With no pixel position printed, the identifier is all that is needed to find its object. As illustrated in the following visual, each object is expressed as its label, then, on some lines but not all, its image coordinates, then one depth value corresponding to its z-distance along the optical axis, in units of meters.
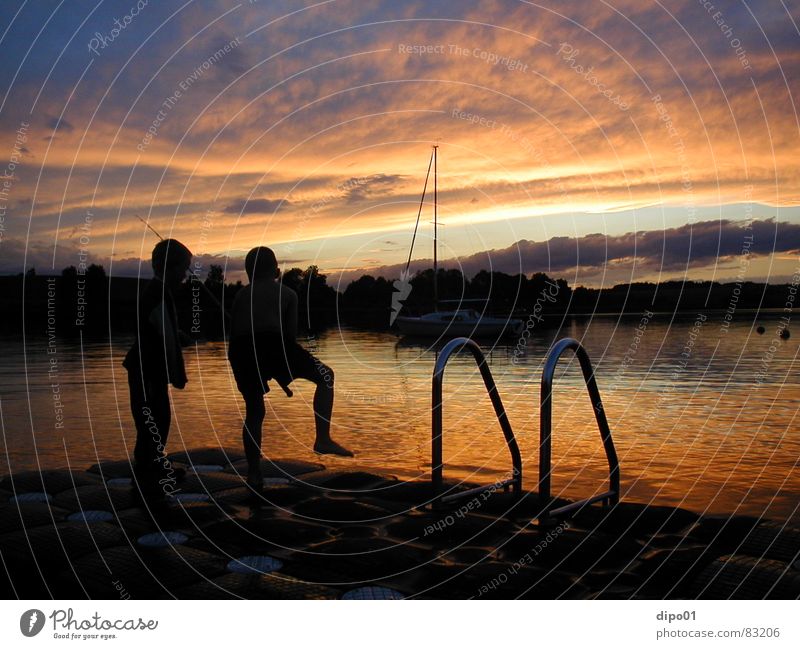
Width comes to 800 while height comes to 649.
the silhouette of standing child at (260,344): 6.50
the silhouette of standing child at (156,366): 6.51
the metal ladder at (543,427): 5.70
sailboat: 47.69
